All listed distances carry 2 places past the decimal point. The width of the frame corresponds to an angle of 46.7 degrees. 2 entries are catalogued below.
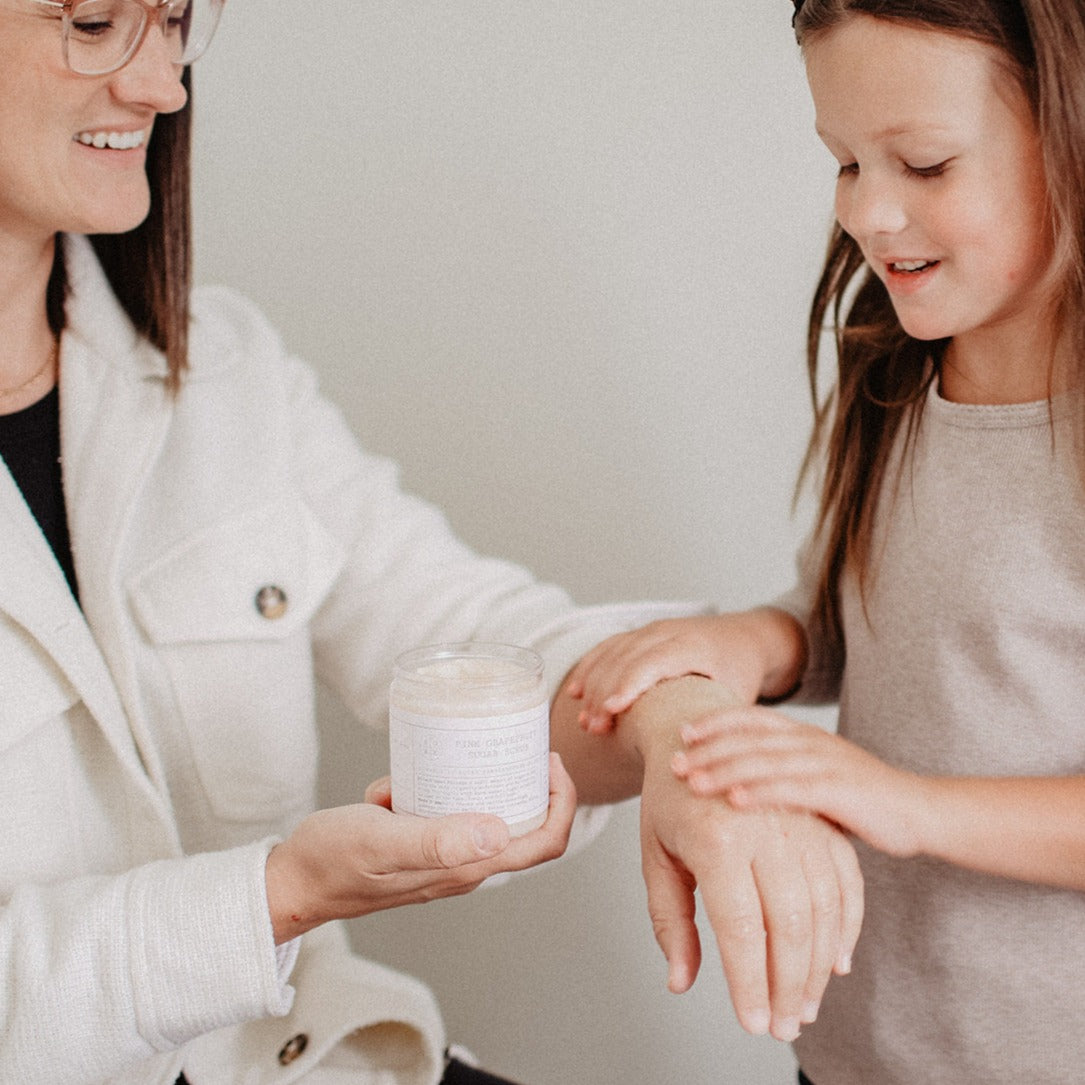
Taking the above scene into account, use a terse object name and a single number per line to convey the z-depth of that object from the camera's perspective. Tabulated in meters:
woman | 0.85
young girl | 0.87
